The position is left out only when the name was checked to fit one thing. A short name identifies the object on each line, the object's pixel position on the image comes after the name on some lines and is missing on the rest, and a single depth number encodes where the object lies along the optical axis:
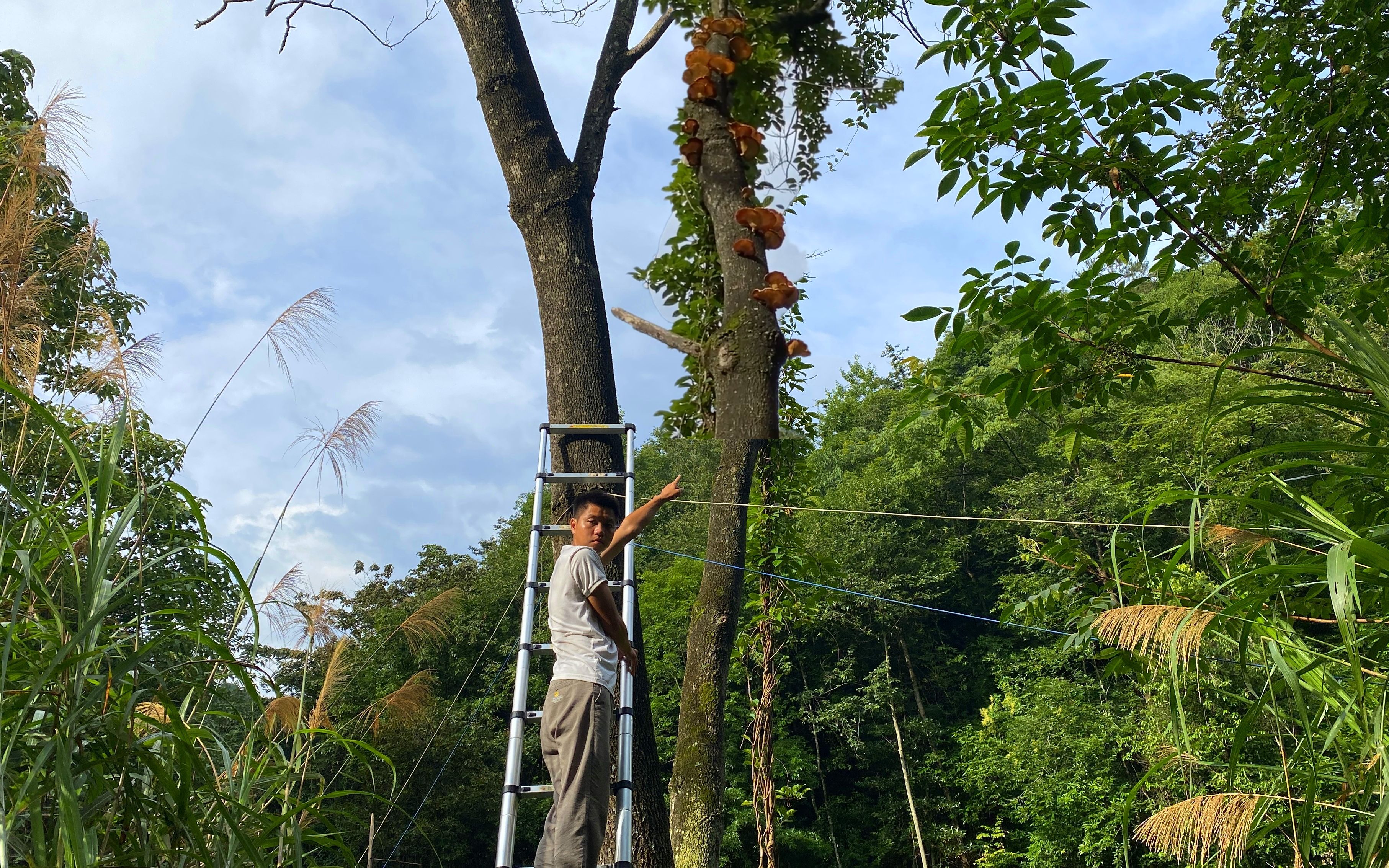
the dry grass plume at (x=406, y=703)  4.13
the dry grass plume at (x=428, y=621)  4.28
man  2.71
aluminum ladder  2.87
